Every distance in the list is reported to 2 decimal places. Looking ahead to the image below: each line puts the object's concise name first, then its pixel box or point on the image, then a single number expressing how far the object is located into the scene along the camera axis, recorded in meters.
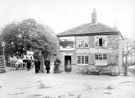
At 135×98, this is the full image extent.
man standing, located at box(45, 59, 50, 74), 27.79
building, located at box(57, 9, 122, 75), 31.09
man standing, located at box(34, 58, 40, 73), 27.38
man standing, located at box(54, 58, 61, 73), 28.55
